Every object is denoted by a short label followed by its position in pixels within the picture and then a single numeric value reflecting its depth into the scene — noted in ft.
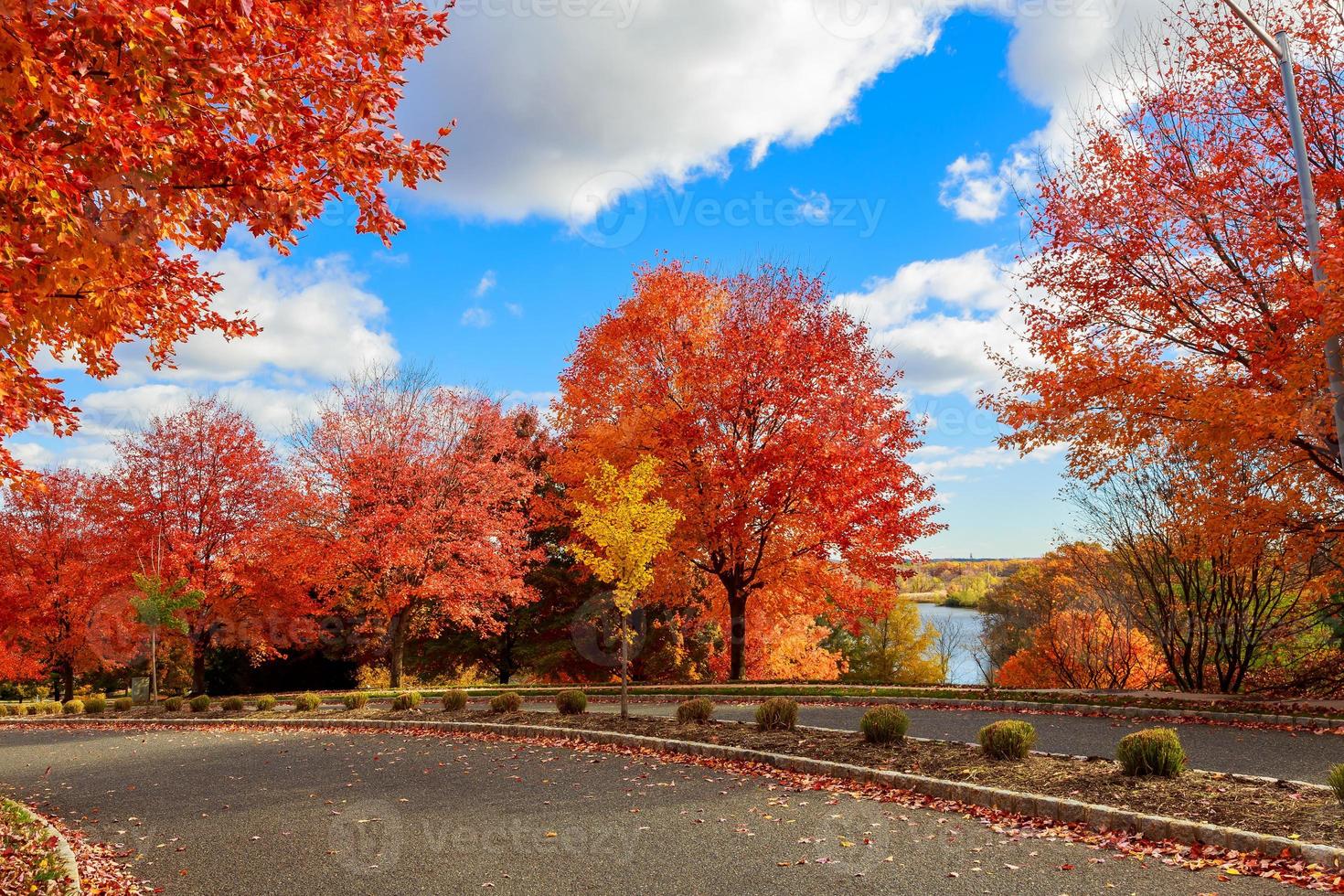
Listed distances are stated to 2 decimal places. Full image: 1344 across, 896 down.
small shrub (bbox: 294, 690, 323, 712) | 61.26
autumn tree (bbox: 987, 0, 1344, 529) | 42.52
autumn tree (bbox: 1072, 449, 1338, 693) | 47.24
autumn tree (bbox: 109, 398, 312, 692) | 80.38
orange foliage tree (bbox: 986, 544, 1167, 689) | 75.72
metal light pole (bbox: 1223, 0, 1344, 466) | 34.06
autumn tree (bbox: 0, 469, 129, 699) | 83.20
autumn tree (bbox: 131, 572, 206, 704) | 66.28
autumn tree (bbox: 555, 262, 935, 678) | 66.74
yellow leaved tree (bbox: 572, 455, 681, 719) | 46.16
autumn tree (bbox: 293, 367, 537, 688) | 79.87
